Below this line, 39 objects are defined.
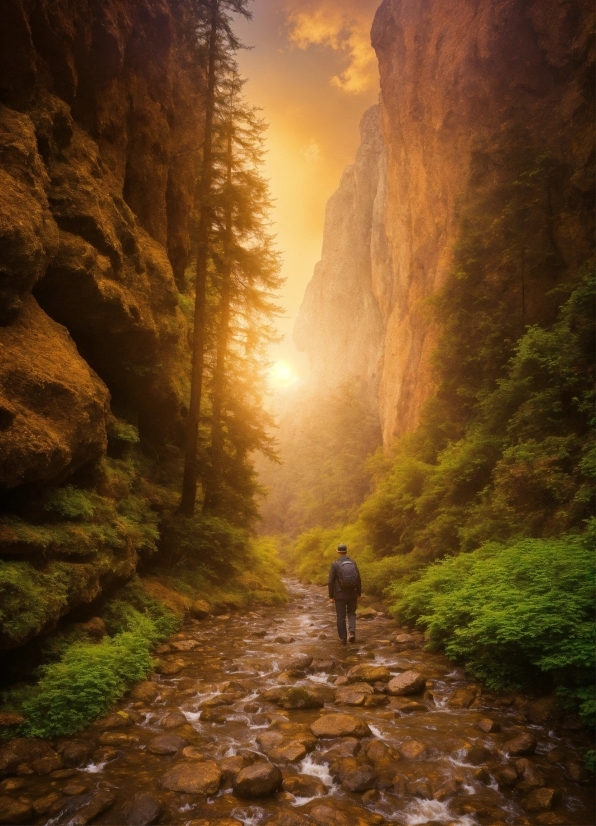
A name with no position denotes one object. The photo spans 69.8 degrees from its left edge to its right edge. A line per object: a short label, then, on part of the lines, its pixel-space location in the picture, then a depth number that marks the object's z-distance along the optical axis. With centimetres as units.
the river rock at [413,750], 480
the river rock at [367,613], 1218
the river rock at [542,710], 525
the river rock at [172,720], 557
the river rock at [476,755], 462
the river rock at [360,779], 430
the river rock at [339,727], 528
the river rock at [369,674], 708
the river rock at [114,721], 538
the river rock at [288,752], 480
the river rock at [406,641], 904
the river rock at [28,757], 441
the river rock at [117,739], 504
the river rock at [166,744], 495
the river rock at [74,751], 465
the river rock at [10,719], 500
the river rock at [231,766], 445
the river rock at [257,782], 421
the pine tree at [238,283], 1609
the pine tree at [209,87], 1467
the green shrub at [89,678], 523
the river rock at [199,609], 1134
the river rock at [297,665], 755
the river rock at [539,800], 386
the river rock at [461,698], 602
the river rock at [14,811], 372
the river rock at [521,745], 464
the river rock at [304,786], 427
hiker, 959
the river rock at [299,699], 618
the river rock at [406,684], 650
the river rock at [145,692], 625
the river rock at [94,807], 378
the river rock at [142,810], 383
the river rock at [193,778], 425
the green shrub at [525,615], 522
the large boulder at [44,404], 680
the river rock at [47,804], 384
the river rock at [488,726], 518
